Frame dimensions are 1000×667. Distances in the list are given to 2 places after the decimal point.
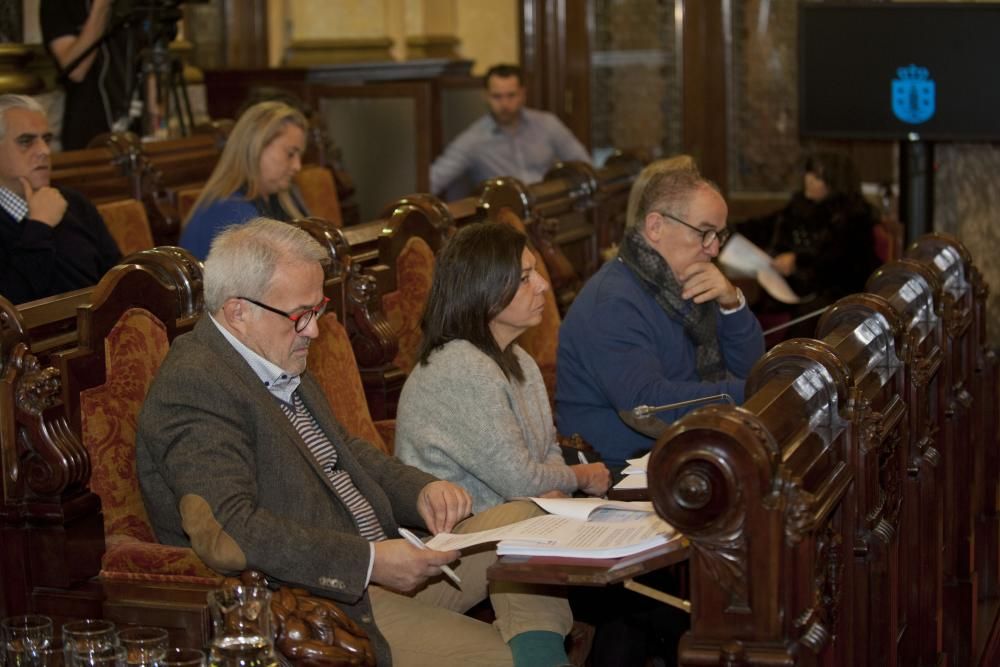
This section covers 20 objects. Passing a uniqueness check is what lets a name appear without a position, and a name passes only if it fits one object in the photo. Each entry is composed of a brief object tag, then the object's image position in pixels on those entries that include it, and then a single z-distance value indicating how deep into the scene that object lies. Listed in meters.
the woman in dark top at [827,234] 10.27
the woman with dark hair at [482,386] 4.63
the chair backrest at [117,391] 4.11
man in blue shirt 11.65
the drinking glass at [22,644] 3.37
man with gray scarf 5.37
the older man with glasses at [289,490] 3.85
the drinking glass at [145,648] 3.30
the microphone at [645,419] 4.99
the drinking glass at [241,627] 3.19
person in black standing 10.08
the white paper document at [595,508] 3.84
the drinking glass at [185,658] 3.19
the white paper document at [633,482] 4.34
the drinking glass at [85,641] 3.20
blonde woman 7.46
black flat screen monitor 10.35
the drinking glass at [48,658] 3.37
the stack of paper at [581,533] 3.45
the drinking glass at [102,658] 3.18
